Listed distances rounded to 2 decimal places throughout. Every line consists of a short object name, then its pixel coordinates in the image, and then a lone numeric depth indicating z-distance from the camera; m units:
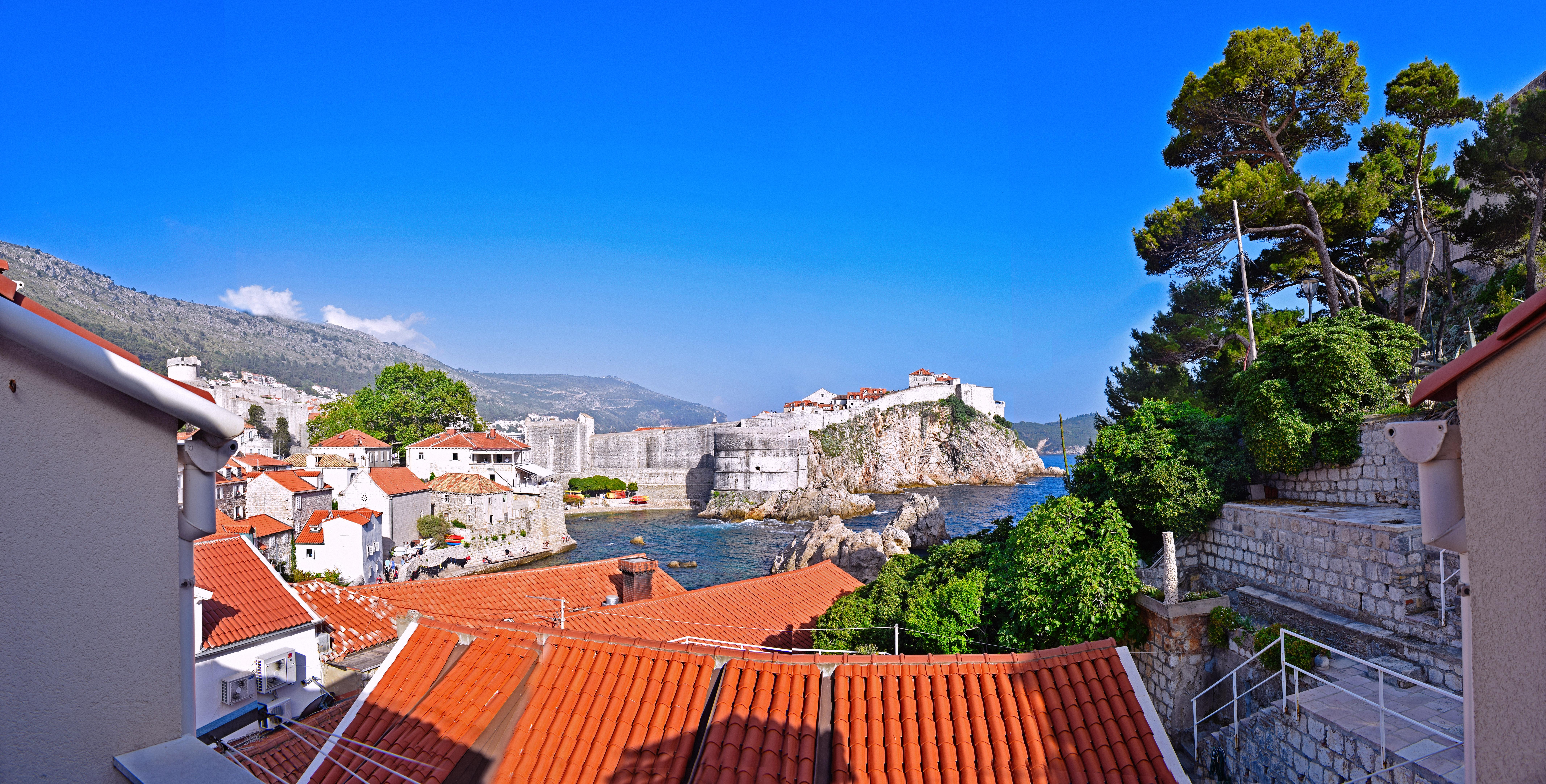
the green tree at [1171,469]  9.91
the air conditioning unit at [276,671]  10.50
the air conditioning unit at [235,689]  10.17
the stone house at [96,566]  2.02
